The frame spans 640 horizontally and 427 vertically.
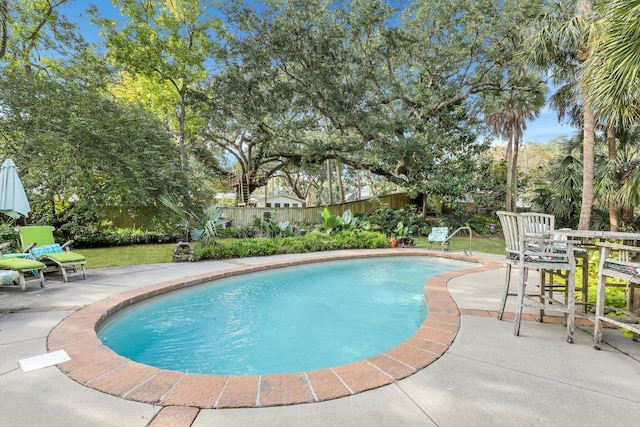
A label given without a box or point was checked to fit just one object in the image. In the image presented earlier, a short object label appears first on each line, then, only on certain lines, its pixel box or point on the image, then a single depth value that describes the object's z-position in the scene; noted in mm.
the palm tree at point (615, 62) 3225
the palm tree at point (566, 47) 6637
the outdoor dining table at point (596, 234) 2221
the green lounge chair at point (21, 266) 4223
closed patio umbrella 4805
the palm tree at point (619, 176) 7793
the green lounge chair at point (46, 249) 4984
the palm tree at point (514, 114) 11898
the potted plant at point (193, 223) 7156
